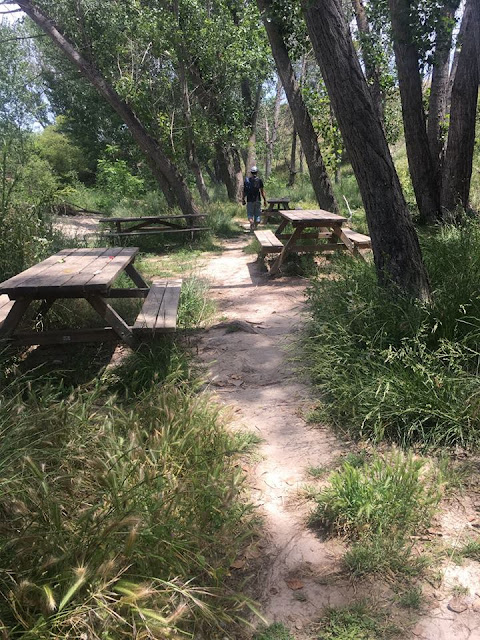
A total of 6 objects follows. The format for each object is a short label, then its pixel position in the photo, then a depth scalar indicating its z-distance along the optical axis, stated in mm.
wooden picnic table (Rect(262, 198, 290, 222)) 13047
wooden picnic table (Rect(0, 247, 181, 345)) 3412
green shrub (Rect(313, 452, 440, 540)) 2227
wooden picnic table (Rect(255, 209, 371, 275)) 7012
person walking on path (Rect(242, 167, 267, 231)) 11812
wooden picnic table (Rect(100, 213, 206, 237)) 10000
